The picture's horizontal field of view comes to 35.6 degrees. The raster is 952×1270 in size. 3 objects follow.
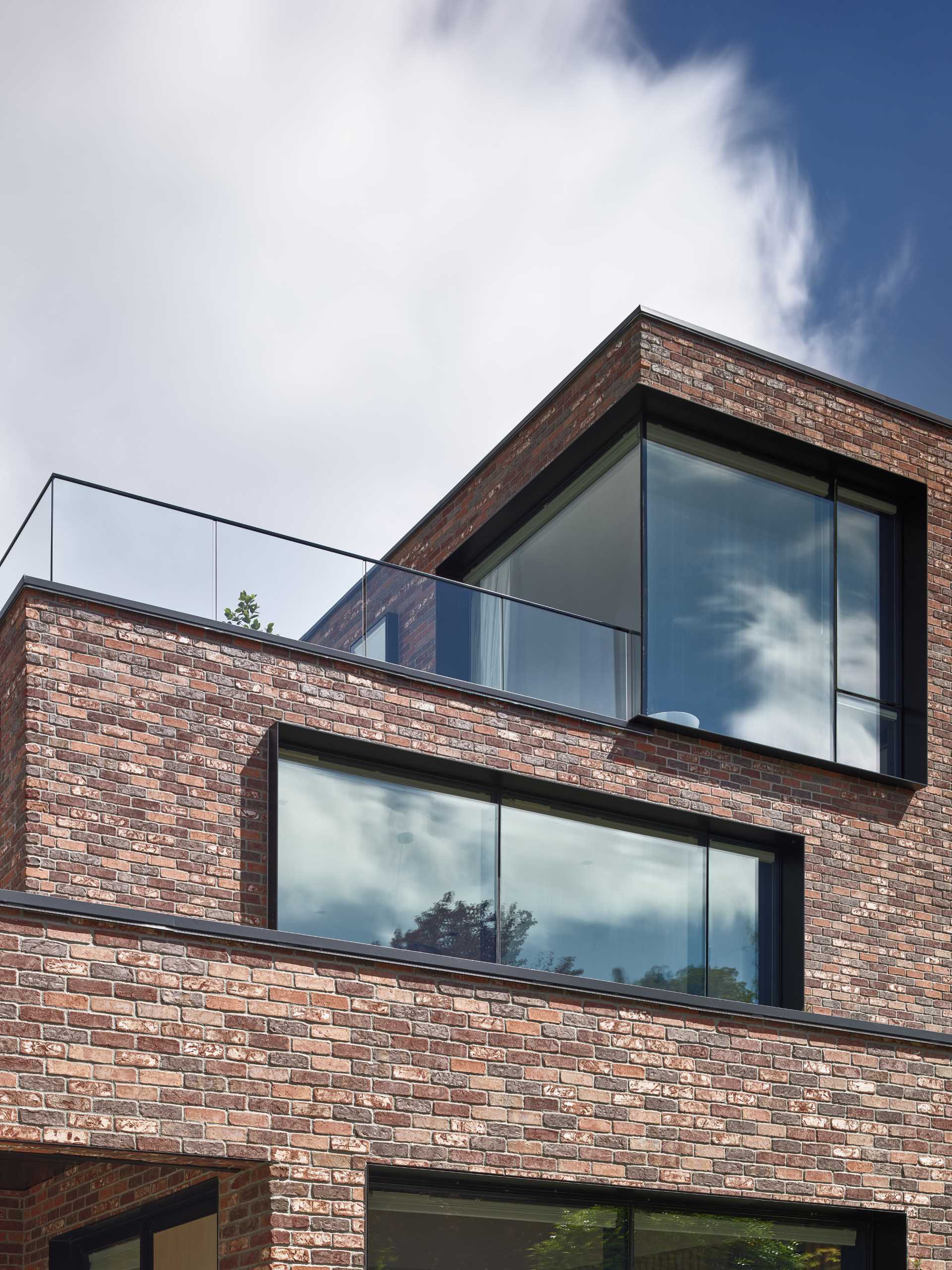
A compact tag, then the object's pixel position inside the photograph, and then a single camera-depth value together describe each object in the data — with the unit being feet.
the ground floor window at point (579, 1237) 31.07
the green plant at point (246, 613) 42.57
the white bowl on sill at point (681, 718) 46.68
